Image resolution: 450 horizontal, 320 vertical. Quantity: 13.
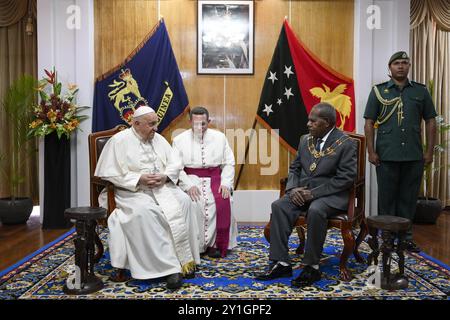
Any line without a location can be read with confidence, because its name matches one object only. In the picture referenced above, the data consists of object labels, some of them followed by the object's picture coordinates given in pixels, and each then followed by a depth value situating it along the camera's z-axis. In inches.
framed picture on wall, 213.2
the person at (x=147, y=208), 124.3
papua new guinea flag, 214.2
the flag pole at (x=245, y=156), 219.0
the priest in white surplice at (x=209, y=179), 155.2
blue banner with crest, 209.5
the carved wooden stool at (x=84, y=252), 116.6
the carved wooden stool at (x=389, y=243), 117.8
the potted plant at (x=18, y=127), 200.8
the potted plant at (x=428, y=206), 209.6
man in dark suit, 124.6
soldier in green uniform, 159.2
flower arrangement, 193.9
